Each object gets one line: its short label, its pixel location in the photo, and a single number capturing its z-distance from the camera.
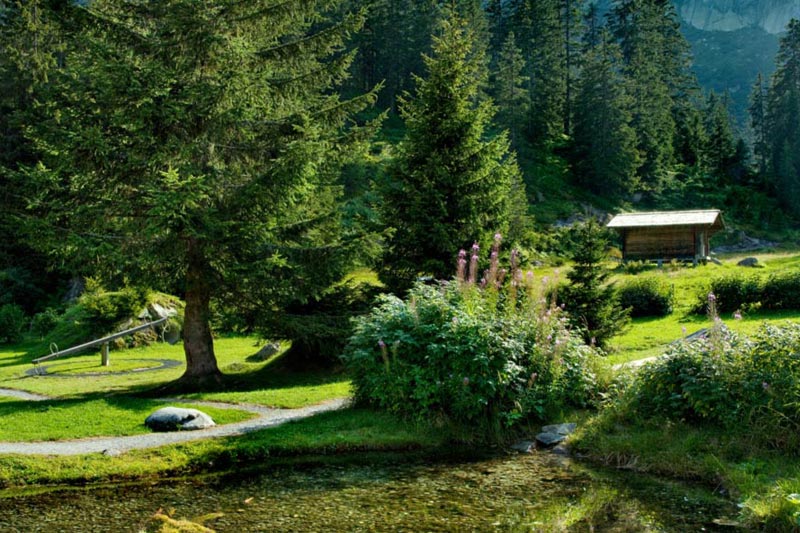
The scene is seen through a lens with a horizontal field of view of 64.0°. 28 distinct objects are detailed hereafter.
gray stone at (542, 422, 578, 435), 11.06
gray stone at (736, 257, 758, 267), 34.33
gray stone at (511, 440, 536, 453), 10.75
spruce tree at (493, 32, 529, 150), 62.06
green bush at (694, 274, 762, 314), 23.33
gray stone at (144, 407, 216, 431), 11.85
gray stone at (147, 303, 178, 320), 27.48
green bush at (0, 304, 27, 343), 29.95
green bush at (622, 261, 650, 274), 36.62
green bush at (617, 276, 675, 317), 25.19
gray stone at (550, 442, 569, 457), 10.52
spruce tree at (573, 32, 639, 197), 60.47
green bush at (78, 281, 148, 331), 25.48
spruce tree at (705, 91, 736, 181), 71.88
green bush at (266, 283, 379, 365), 16.61
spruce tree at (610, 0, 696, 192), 65.88
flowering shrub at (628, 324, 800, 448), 9.16
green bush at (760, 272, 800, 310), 22.53
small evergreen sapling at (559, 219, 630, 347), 17.86
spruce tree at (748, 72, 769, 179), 73.75
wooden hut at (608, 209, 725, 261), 39.16
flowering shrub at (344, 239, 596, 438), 11.38
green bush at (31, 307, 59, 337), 30.59
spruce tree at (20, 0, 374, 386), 13.81
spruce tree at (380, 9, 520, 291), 18.23
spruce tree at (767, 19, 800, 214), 67.12
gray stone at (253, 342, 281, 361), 22.02
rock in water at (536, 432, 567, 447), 10.84
